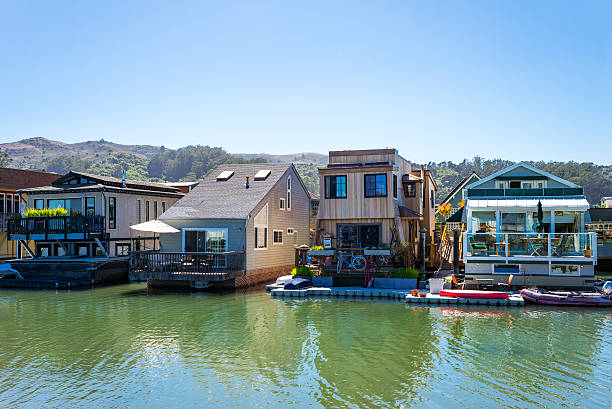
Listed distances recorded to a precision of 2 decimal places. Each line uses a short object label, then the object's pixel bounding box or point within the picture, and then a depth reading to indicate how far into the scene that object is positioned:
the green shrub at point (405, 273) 22.84
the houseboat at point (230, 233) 24.86
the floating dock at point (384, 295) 19.53
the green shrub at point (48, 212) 29.53
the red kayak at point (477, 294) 19.61
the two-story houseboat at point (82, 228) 28.36
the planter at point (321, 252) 24.02
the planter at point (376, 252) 23.12
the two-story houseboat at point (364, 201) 25.52
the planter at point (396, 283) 22.61
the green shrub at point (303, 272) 24.73
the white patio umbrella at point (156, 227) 25.41
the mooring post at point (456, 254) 22.80
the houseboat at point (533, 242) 20.45
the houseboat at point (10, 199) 35.81
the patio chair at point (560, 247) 20.59
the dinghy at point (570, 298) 18.78
